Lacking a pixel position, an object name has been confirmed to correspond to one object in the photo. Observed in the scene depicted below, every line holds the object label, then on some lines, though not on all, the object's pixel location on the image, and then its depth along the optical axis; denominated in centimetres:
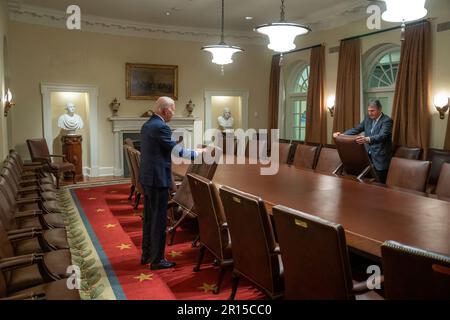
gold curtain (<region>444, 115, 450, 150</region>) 522
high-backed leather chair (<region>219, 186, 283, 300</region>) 206
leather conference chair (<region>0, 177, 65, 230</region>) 288
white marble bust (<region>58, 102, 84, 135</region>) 737
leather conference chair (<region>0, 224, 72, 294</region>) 196
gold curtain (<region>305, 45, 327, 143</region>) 741
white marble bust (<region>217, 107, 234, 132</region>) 918
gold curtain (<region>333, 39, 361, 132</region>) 664
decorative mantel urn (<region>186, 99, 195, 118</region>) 859
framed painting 797
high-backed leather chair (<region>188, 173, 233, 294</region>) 258
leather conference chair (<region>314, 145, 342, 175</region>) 437
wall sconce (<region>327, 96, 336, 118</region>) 725
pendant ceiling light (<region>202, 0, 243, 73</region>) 509
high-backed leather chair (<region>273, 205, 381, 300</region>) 160
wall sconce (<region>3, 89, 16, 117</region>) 555
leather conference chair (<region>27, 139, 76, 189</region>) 643
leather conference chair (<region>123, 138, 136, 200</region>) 509
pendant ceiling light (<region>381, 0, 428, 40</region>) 289
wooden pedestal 734
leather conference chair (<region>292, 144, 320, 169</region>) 484
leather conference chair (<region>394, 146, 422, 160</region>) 550
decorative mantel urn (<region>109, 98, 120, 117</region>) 780
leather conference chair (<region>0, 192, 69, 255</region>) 246
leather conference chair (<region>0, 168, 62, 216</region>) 337
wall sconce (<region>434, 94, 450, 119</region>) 534
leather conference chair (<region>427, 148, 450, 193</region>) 513
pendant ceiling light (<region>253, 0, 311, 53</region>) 375
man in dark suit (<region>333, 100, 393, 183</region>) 461
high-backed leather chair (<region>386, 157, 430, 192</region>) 337
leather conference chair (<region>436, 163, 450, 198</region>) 312
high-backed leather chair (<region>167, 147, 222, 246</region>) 349
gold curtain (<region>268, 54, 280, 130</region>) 883
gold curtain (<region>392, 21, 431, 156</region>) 551
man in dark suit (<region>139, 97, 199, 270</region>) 306
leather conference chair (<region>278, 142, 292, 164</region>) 528
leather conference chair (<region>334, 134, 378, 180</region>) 385
